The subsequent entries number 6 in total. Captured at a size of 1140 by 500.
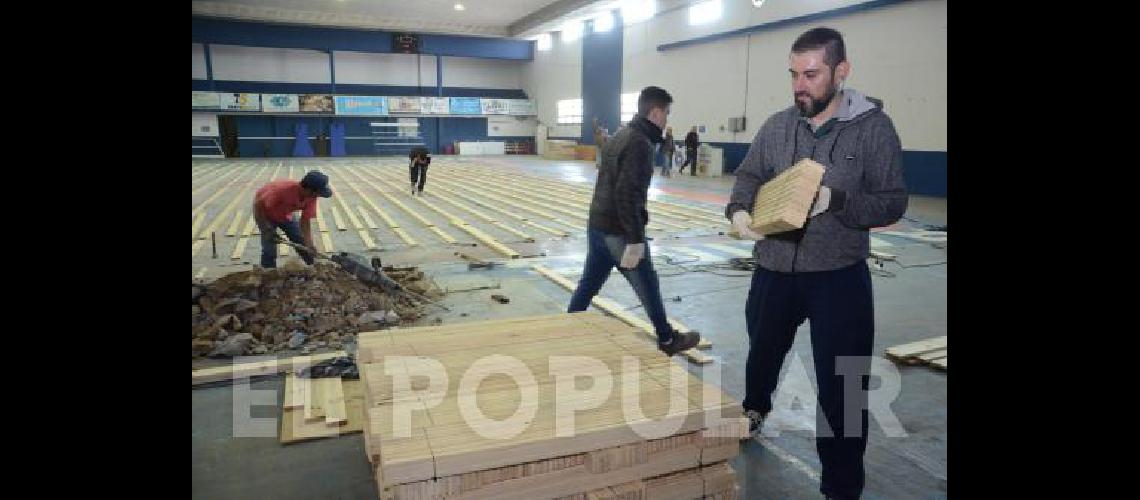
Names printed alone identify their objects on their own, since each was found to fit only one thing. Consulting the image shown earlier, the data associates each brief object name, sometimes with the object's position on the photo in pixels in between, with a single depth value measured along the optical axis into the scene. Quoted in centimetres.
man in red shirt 677
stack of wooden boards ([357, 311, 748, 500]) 204
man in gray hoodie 257
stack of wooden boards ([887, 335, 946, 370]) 464
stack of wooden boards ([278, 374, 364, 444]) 355
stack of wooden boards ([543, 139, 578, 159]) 3127
